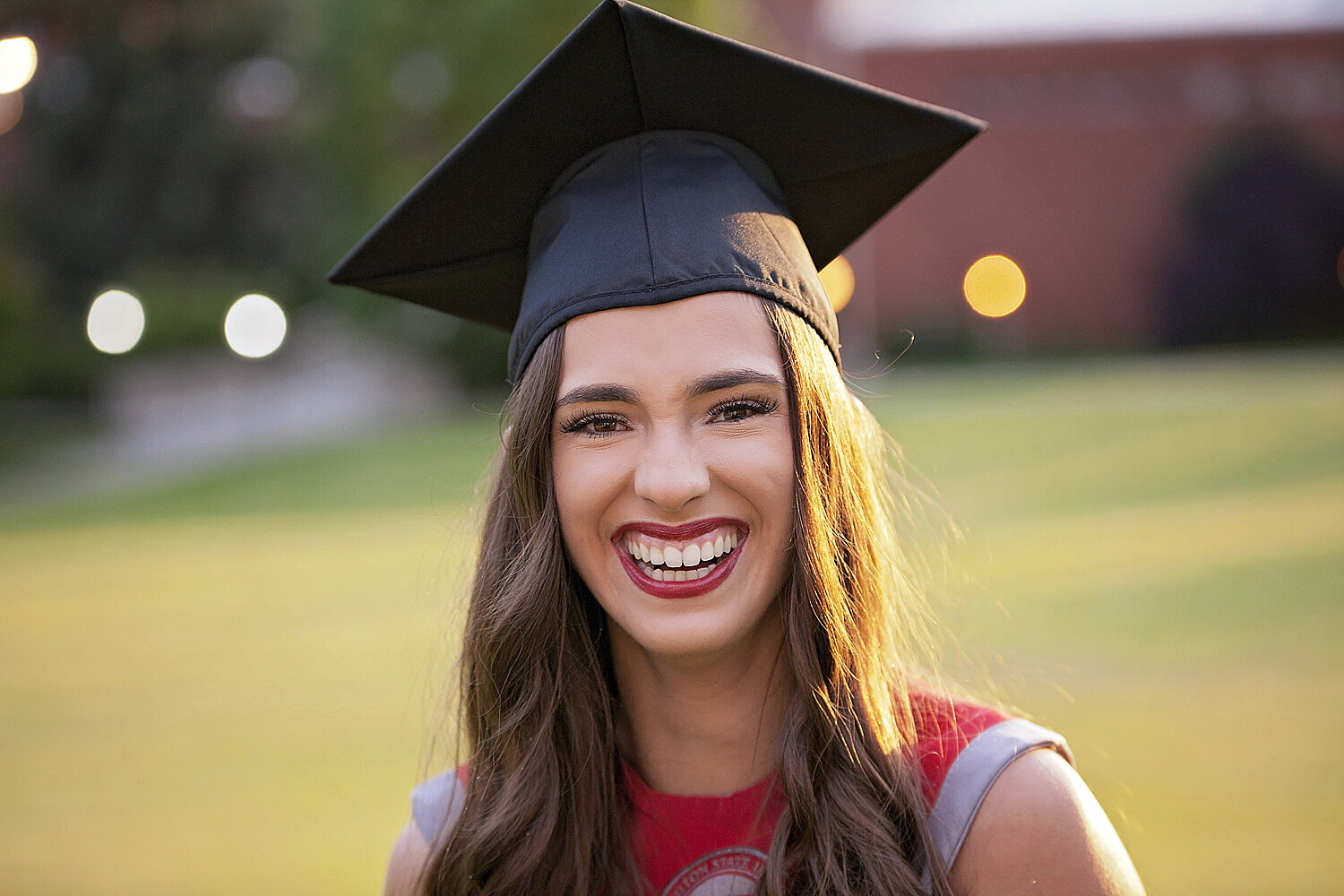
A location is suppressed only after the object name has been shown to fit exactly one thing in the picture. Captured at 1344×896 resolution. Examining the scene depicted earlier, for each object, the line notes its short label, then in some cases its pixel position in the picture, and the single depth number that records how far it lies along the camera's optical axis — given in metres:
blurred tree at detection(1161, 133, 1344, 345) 30.92
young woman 2.02
